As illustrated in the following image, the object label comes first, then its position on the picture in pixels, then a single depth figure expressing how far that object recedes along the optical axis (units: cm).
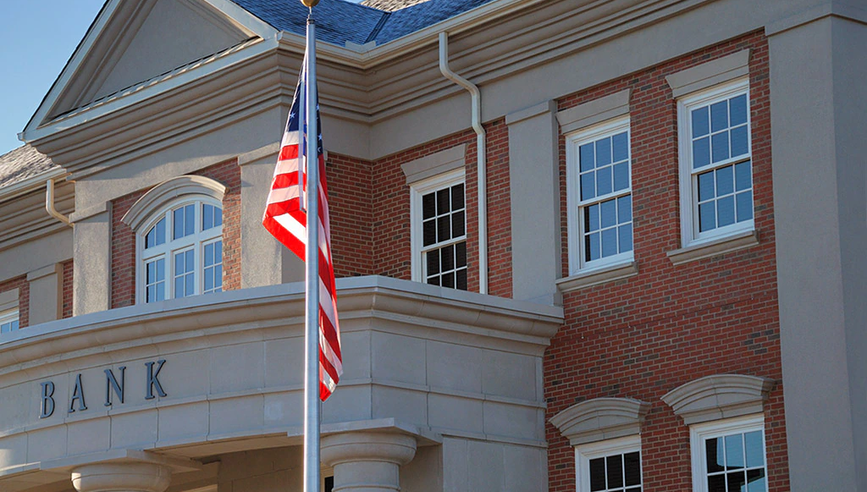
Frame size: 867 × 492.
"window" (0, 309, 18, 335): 2689
